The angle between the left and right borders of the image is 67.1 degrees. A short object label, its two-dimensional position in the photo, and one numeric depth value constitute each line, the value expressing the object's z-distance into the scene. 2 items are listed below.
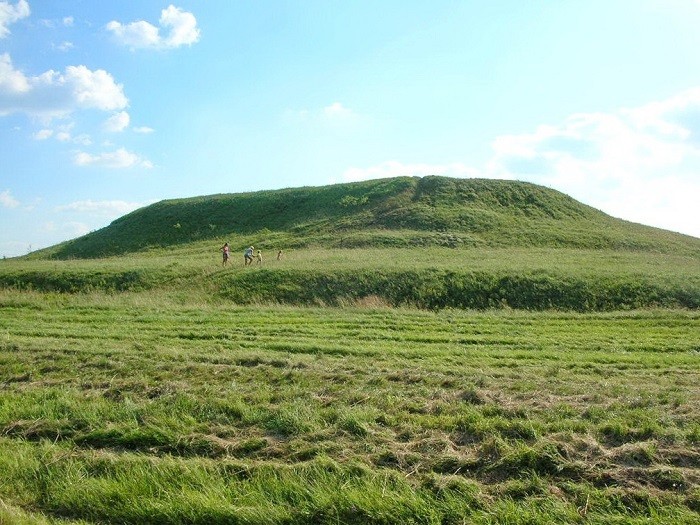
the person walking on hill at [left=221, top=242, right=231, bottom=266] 36.27
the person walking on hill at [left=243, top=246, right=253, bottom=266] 36.20
